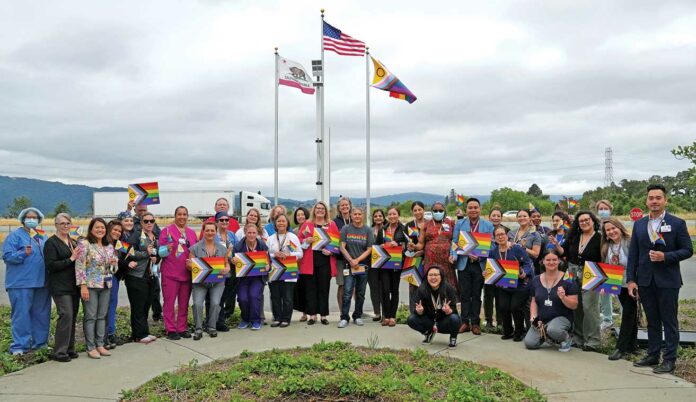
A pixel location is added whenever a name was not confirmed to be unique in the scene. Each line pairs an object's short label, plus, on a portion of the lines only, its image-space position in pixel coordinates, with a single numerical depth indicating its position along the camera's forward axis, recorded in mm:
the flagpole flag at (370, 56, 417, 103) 15898
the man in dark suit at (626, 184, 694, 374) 5984
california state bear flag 15711
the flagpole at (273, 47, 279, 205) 15664
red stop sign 9838
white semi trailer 52188
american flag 15930
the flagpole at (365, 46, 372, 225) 17417
